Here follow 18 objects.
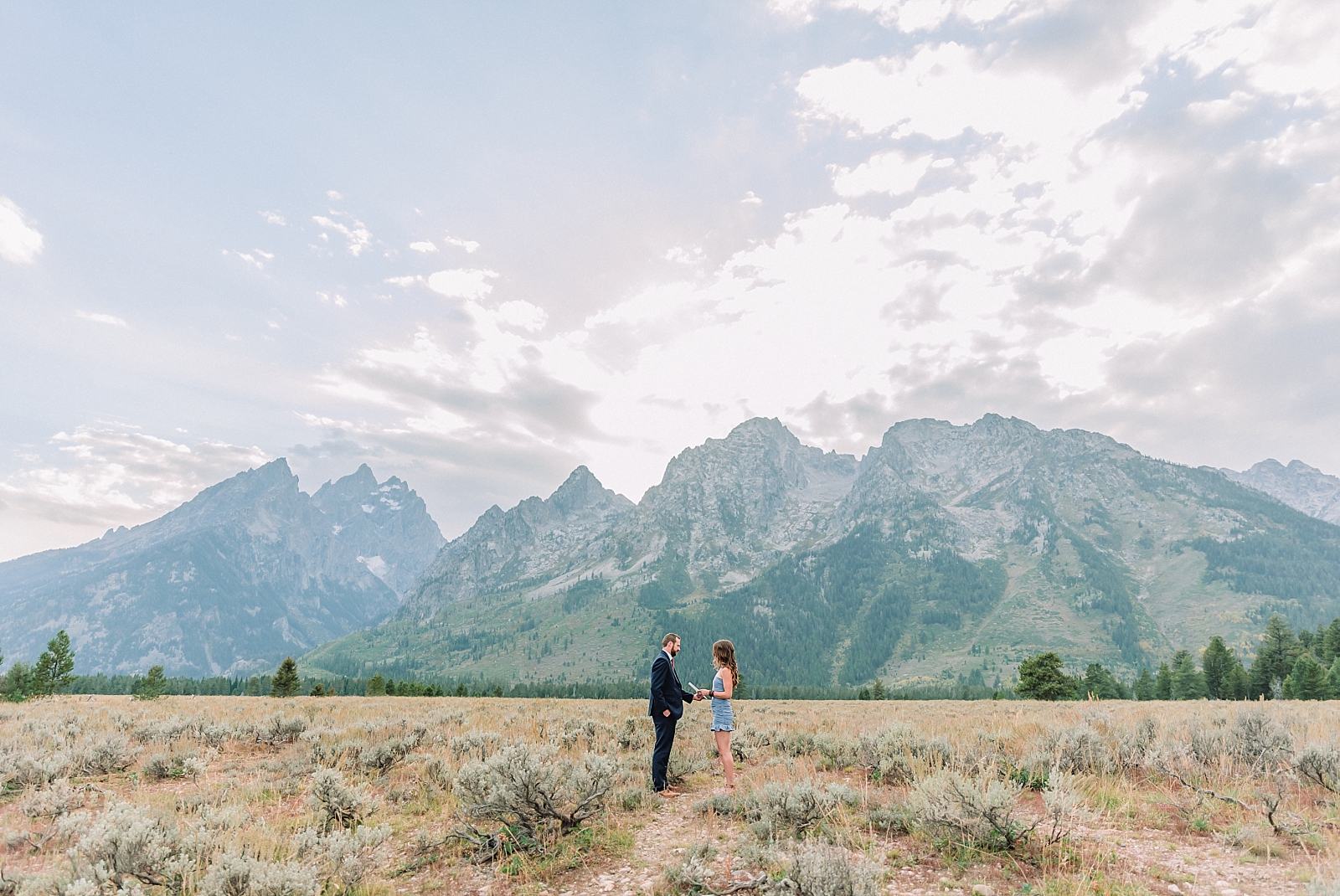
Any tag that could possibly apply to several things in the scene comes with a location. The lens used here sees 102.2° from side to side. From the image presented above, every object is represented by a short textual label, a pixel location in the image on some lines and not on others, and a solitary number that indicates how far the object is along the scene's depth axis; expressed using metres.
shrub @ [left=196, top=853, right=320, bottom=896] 5.09
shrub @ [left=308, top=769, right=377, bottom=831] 8.14
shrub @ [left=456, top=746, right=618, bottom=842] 7.84
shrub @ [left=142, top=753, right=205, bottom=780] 10.69
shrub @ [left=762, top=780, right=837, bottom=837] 7.75
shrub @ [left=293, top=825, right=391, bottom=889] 6.18
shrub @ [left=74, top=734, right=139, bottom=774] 10.96
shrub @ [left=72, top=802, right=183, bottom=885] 5.45
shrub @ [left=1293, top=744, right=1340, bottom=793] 8.30
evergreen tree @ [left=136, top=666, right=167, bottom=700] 49.47
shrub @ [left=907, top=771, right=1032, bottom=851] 6.79
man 10.46
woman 10.82
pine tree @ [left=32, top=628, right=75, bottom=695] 39.78
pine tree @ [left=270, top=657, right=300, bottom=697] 47.53
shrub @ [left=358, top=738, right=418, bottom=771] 11.73
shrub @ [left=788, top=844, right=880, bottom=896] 4.96
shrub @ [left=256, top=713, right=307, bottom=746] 14.48
